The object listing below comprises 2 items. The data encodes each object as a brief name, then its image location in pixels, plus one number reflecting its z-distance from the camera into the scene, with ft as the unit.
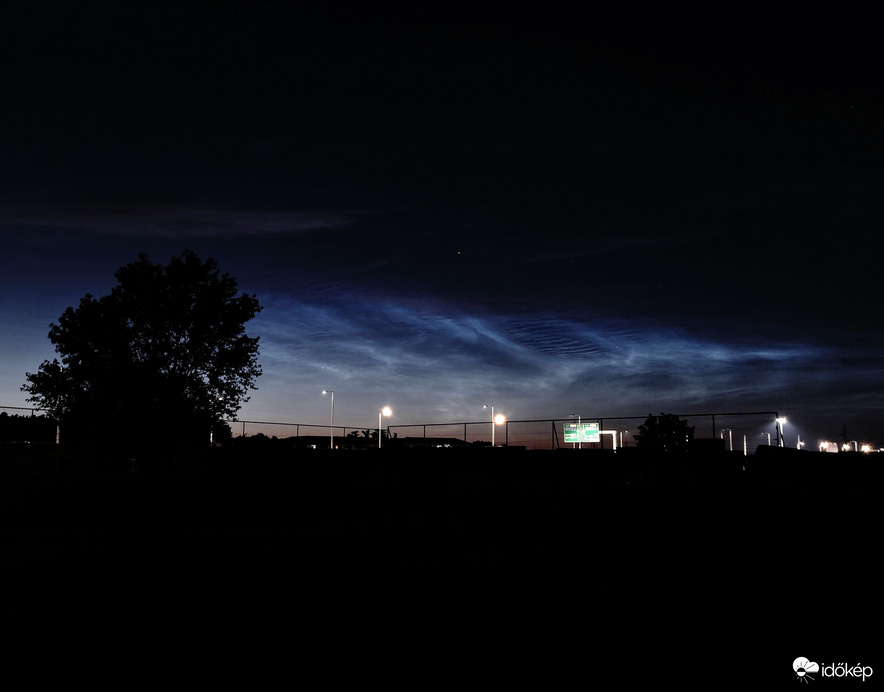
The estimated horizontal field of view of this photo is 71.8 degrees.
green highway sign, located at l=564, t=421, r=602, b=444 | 214.69
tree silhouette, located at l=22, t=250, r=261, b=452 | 107.04
